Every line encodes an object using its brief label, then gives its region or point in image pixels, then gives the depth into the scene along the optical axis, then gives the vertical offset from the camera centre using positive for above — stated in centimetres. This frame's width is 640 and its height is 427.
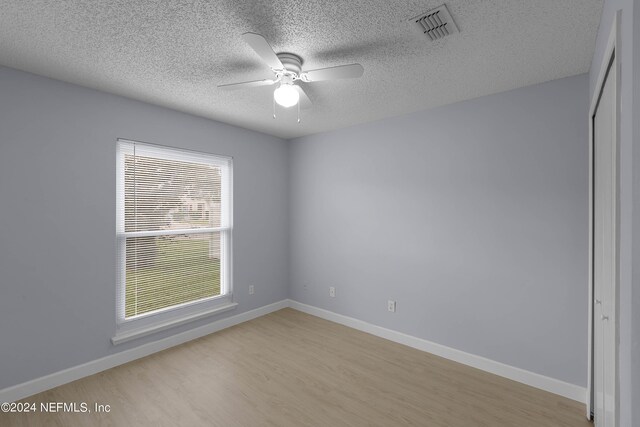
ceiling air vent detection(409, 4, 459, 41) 162 +113
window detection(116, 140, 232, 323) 293 -17
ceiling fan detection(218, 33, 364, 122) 180 +97
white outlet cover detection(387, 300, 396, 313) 337 -106
